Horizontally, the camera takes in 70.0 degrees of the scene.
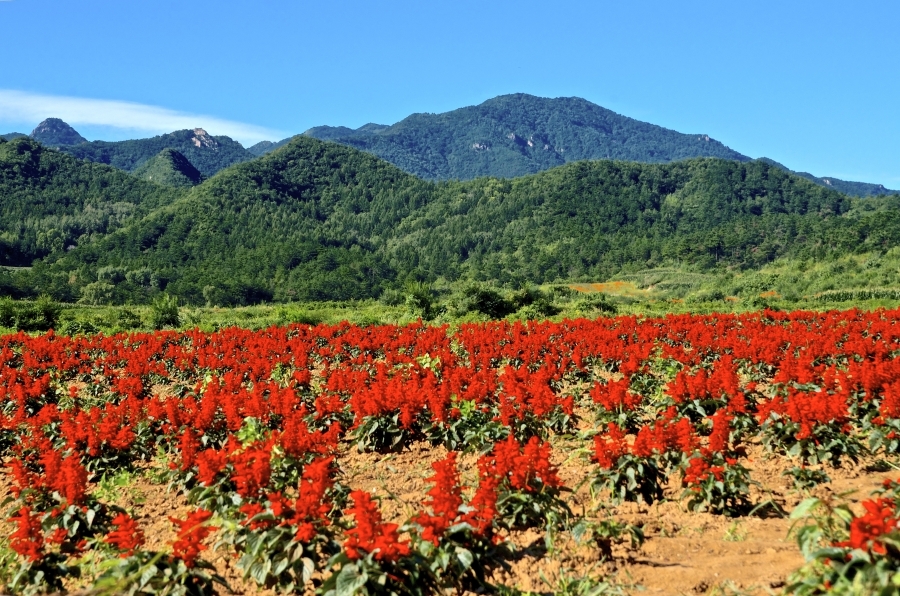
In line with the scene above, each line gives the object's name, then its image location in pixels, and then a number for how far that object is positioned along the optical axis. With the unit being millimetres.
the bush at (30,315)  30188
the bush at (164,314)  32797
